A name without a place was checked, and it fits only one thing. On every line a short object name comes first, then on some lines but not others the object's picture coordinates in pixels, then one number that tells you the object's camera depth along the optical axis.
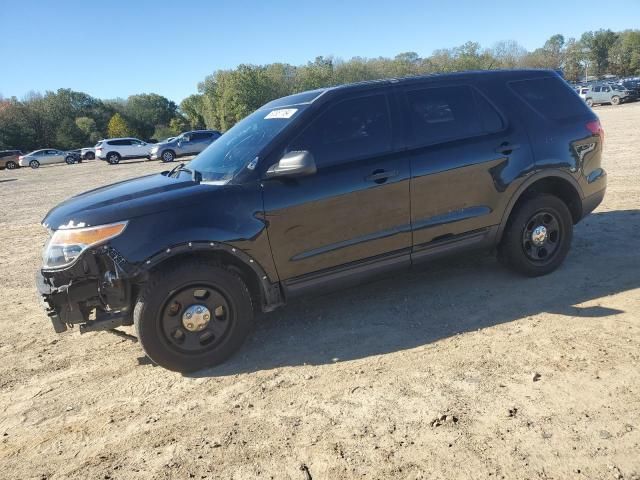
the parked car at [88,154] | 48.52
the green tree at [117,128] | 81.25
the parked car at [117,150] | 34.69
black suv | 3.47
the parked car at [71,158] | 45.06
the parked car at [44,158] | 43.72
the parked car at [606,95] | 39.81
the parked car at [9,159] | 43.84
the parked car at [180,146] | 30.36
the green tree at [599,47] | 104.62
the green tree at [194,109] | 94.54
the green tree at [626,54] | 98.44
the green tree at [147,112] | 96.00
